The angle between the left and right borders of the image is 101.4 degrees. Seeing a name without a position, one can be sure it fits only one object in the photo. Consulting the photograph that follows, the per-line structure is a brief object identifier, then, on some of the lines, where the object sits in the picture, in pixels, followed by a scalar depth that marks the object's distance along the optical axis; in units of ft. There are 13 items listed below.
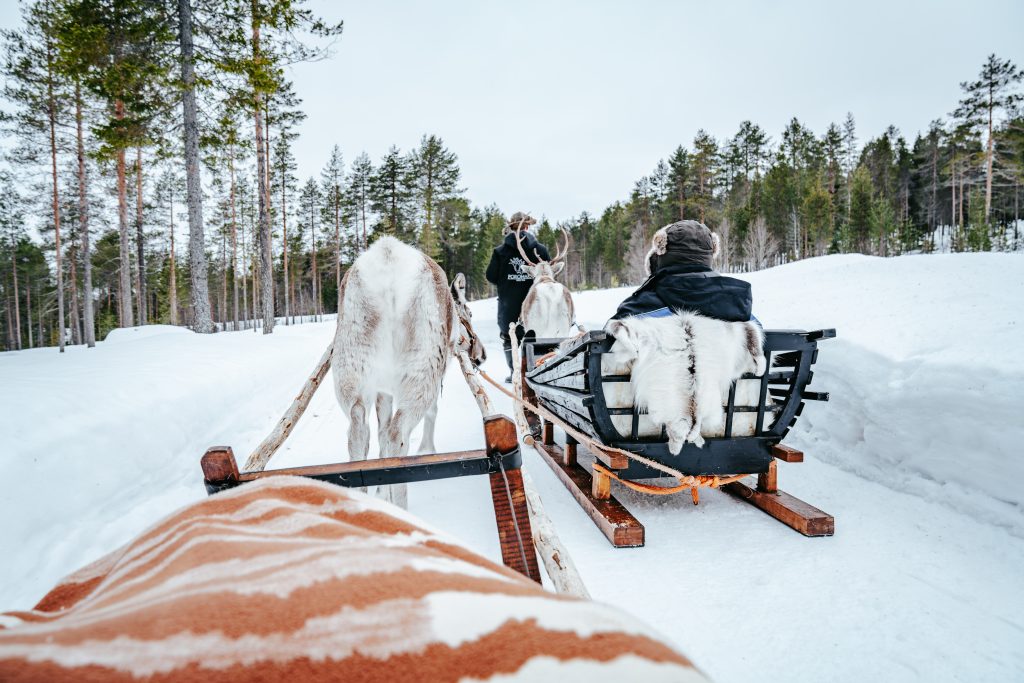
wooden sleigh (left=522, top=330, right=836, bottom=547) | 7.89
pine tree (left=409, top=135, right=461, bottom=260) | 115.34
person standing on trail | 22.44
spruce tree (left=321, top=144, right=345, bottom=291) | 119.85
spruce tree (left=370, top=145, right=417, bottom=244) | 113.50
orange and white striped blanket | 1.32
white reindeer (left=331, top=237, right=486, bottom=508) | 8.73
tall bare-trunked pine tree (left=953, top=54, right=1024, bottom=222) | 99.25
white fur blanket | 7.72
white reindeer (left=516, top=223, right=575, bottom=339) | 19.48
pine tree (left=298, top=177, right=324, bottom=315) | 132.77
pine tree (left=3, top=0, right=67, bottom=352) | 50.18
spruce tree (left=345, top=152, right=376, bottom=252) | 119.85
